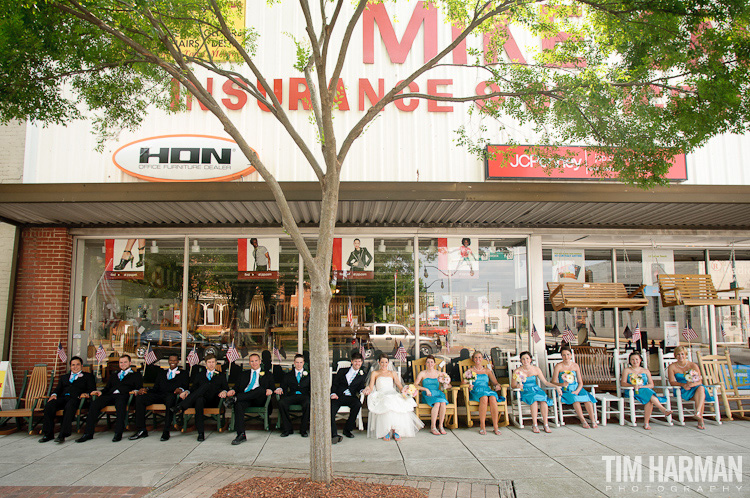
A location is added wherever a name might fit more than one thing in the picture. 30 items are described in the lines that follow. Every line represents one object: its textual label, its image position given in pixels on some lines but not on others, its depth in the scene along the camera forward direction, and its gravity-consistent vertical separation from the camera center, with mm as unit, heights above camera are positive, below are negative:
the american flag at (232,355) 8531 -867
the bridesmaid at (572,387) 7445 -1322
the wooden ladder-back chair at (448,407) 7377 -1562
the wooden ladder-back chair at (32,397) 7328 -1390
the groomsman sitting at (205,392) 7004 -1281
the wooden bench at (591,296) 8500 +85
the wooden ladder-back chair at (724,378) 7945 -1288
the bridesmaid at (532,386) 7277 -1288
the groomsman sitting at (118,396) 6922 -1308
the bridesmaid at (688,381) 7535 -1280
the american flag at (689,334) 9438 -650
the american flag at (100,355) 8719 -860
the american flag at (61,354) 8188 -787
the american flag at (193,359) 8466 -924
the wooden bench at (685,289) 8836 +199
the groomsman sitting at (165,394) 7031 -1320
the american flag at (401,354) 8272 -850
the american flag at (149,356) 8641 -895
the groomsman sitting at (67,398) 6926 -1320
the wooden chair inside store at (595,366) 8641 -1151
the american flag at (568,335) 9562 -657
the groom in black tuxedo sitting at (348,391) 6991 -1311
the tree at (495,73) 4758 +2594
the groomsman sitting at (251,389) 6938 -1266
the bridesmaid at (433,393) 7191 -1350
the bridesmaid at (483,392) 7191 -1343
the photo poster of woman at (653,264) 9750 +708
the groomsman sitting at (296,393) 7008 -1338
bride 6863 -1560
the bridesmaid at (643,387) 7499 -1337
